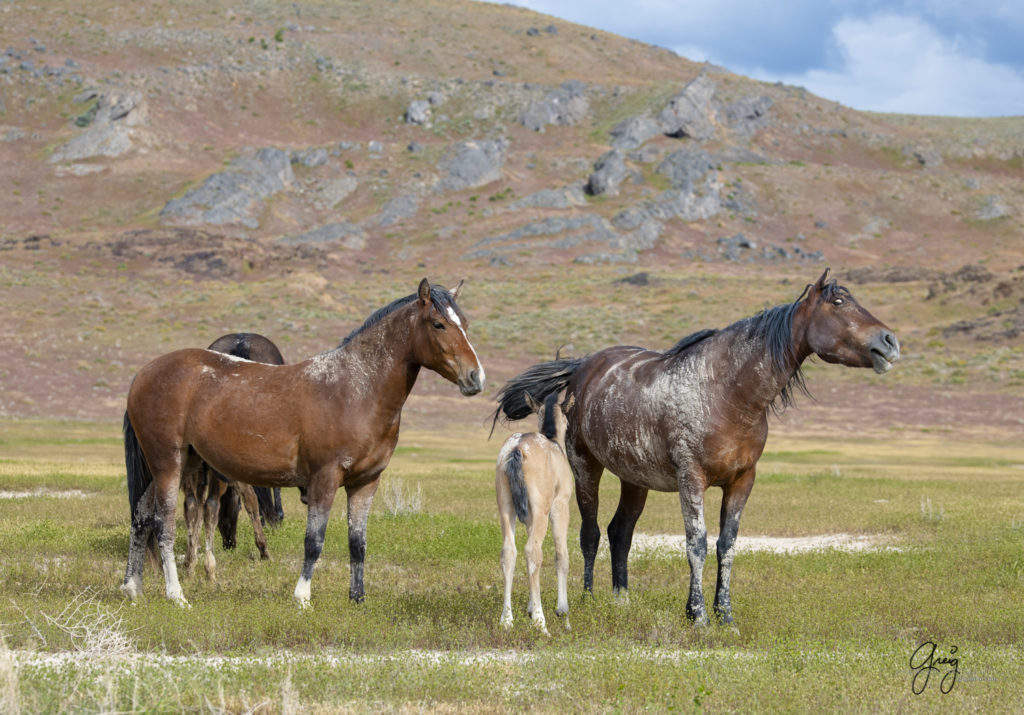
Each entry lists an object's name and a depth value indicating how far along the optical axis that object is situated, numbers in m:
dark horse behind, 22.34
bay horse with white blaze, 18.27
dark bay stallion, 17.72
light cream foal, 16.97
